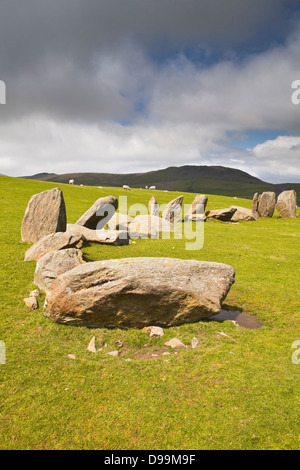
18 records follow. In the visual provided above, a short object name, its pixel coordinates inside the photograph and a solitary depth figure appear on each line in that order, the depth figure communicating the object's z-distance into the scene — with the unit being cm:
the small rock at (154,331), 1011
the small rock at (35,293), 1212
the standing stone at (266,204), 4350
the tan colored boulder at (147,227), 2643
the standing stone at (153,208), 3775
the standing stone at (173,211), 3650
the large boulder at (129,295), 1013
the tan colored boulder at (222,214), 3916
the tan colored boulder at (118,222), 2572
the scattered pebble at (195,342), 960
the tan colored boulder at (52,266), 1266
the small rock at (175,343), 953
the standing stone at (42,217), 2031
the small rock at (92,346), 924
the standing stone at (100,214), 2453
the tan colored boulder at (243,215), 4138
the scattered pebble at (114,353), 898
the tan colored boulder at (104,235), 2209
